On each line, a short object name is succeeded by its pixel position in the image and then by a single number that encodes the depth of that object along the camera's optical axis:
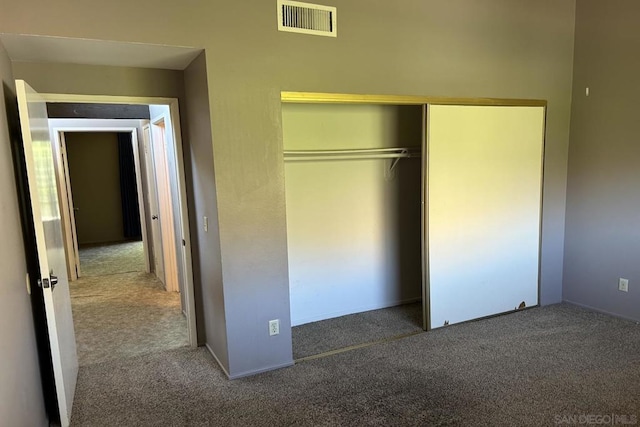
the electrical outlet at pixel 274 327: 3.05
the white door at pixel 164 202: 4.70
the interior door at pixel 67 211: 5.67
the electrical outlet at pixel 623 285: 3.73
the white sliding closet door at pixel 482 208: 3.55
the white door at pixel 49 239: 2.20
